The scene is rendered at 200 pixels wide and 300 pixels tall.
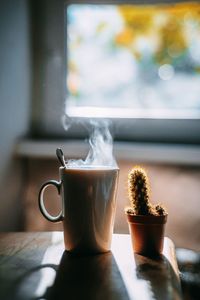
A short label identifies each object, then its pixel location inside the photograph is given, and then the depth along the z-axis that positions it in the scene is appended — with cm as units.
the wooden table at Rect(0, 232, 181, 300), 61
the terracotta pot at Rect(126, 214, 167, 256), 83
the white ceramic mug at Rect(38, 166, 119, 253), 81
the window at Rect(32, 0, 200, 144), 146
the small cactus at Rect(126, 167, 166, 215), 85
